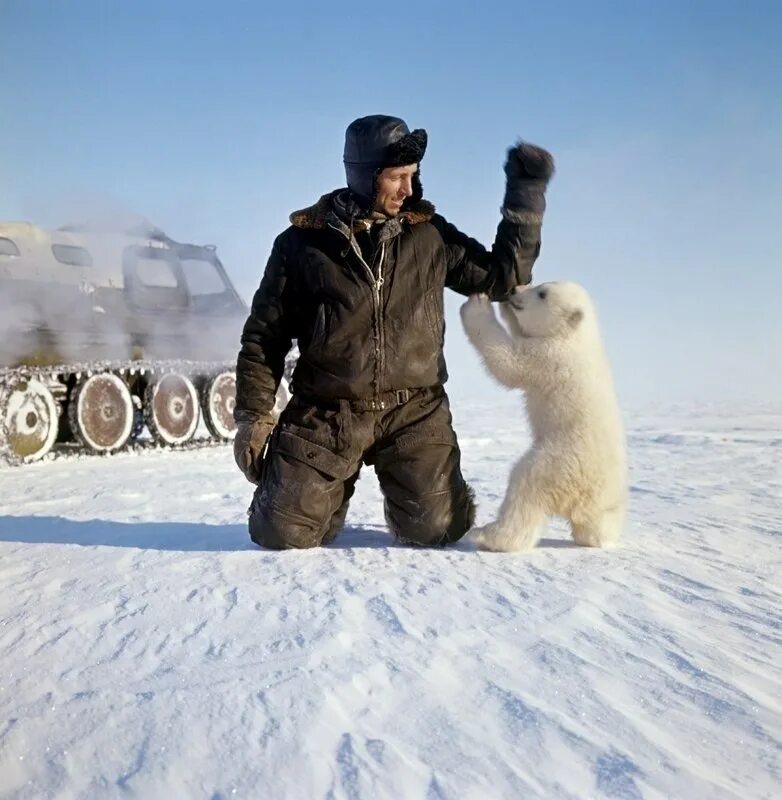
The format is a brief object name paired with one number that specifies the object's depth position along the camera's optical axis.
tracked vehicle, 7.35
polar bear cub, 2.74
